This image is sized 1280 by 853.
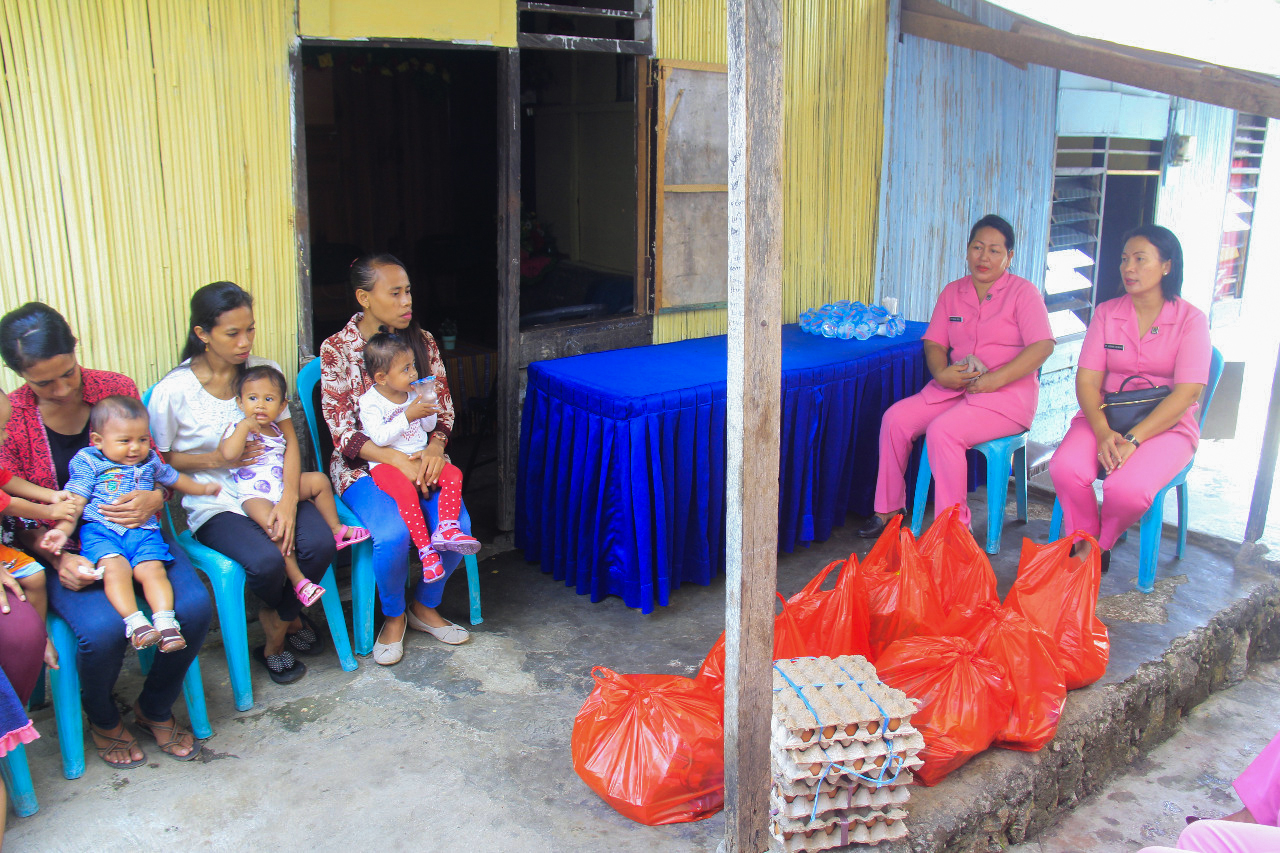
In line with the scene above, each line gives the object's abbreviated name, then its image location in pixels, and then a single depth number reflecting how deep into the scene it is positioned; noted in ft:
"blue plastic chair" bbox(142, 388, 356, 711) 9.29
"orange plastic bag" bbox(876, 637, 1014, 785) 8.19
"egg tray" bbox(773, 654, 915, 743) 7.14
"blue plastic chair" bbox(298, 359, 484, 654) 10.43
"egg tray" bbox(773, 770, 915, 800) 7.11
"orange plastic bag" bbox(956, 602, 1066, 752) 8.68
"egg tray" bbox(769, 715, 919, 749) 7.09
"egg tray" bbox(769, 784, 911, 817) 7.16
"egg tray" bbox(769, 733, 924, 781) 7.02
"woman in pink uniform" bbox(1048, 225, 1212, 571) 12.07
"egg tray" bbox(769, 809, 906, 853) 7.24
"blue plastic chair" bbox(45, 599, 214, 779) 8.19
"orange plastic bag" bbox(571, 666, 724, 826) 7.81
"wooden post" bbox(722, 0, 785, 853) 6.31
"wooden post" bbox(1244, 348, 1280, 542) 13.12
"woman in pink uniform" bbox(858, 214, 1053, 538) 13.26
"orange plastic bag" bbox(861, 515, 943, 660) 9.64
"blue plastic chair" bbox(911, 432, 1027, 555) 13.24
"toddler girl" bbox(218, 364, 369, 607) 9.71
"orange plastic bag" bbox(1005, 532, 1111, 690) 9.64
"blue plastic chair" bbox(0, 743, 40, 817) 7.78
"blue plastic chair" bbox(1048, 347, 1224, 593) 12.17
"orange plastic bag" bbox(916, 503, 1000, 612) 9.84
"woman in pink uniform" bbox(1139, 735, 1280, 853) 6.40
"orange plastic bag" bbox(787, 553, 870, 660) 9.19
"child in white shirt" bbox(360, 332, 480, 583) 10.56
